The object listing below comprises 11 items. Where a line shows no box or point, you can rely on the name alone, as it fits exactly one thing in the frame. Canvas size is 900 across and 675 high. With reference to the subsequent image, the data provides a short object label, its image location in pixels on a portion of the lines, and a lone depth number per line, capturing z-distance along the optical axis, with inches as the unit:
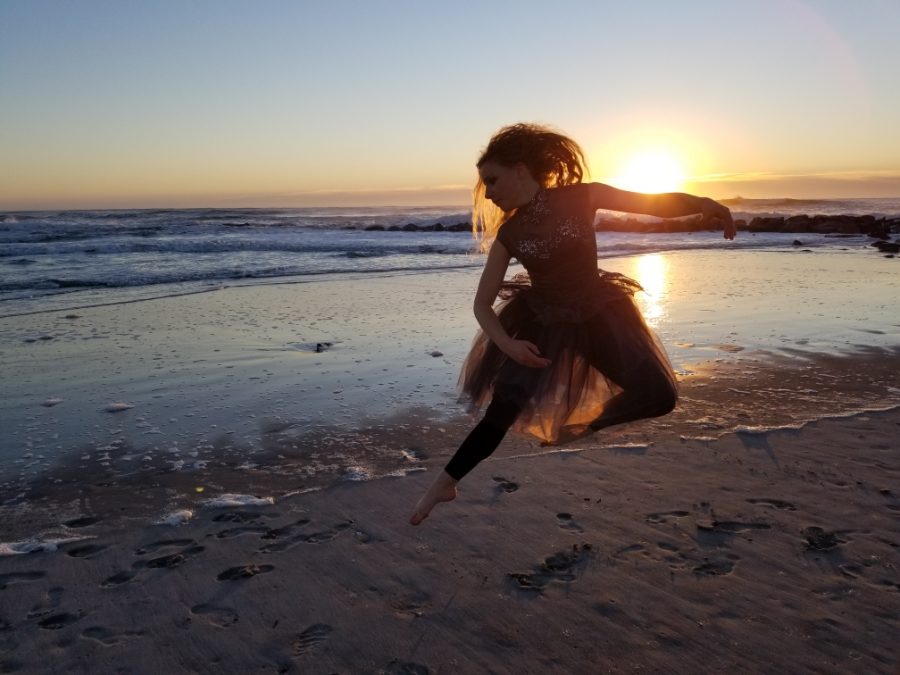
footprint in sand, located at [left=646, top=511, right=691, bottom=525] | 152.2
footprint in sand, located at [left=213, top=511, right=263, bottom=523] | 158.6
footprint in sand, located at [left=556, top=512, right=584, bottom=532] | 150.5
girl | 145.9
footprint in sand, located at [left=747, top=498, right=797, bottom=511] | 156.7
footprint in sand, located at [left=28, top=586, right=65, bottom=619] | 124.3
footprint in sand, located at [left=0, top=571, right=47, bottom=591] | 134.5
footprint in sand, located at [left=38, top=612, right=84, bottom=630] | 120.3
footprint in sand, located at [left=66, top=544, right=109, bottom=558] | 144.6
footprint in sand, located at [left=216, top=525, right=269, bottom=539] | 151.1
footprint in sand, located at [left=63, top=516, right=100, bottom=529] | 158.4
